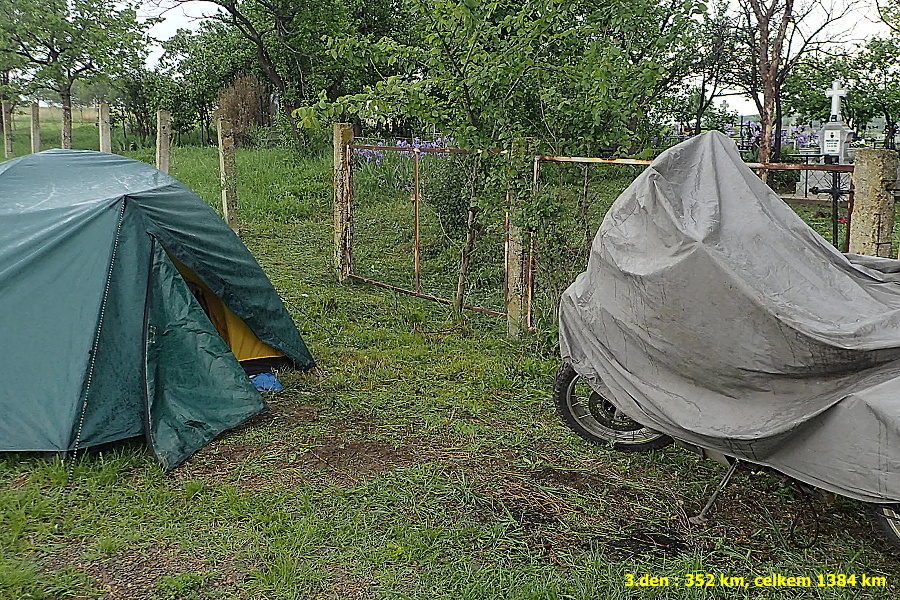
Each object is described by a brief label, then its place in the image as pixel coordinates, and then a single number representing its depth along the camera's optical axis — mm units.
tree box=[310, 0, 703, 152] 6062
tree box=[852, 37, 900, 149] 18531
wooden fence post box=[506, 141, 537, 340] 6328
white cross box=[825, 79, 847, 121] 15023
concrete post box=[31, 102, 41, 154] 13294
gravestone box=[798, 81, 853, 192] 14203
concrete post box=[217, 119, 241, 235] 9570
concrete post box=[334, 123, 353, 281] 8727
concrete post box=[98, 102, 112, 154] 10555
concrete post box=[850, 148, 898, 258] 4473
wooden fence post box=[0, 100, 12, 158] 14134
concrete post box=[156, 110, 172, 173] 9578
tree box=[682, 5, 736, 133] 16812
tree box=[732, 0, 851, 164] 15195
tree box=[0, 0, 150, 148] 18438
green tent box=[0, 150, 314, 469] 4430
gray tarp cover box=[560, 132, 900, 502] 3199
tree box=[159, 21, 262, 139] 21406
